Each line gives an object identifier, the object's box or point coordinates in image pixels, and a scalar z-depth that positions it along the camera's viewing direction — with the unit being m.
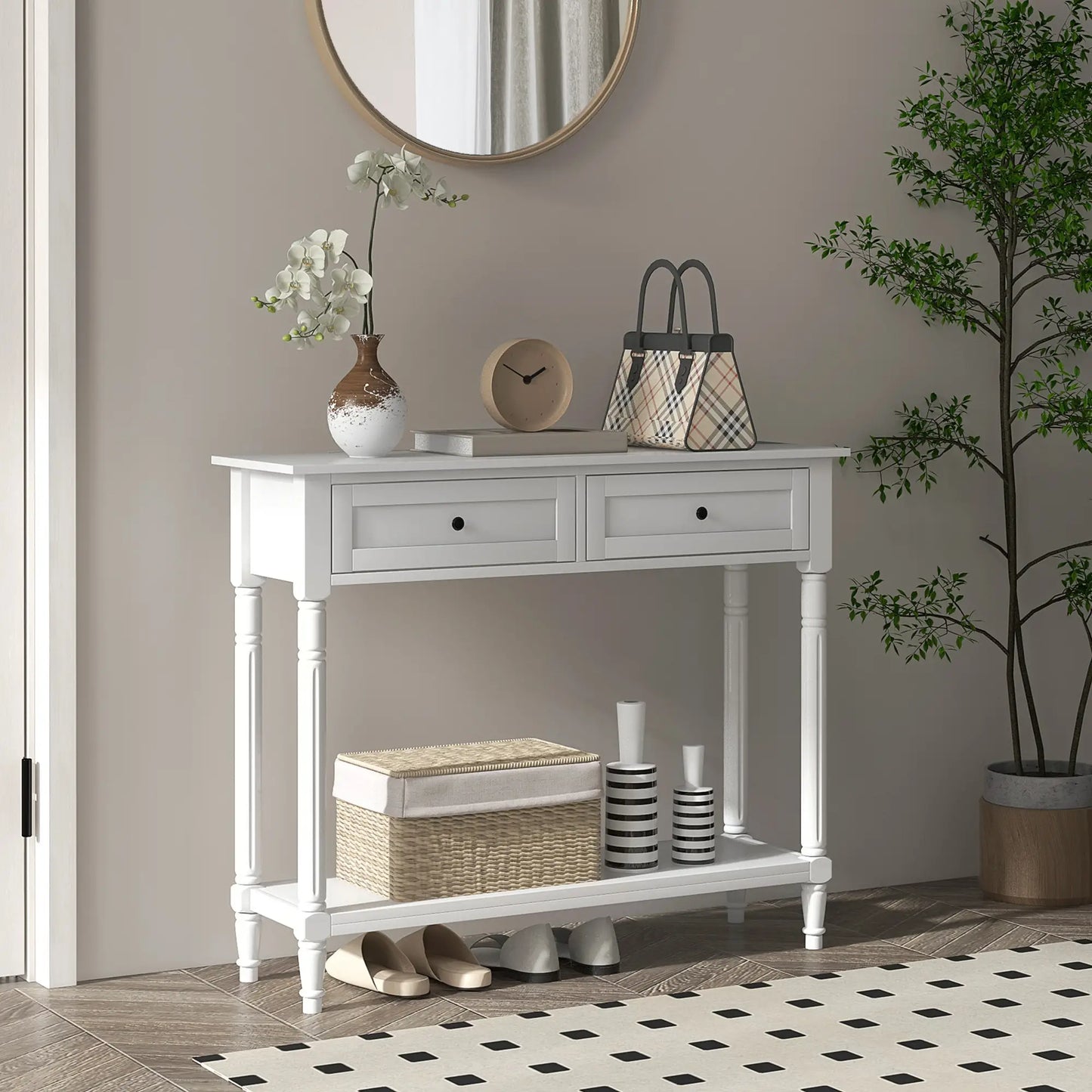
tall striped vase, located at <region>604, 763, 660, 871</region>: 5.36
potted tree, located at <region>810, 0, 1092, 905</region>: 6.05
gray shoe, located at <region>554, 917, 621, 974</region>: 5.28
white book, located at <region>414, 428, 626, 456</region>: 5.07
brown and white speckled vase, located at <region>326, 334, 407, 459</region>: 4.94
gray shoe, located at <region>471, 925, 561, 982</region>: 5.19
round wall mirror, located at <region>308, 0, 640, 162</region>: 5.41
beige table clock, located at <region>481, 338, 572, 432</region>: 5.27
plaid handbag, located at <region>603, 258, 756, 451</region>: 5.27
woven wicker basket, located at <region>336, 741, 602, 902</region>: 5.00
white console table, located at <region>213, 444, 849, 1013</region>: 4.81
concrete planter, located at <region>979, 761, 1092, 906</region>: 6.07
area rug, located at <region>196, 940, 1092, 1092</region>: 4.37
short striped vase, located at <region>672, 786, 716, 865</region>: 5.44
